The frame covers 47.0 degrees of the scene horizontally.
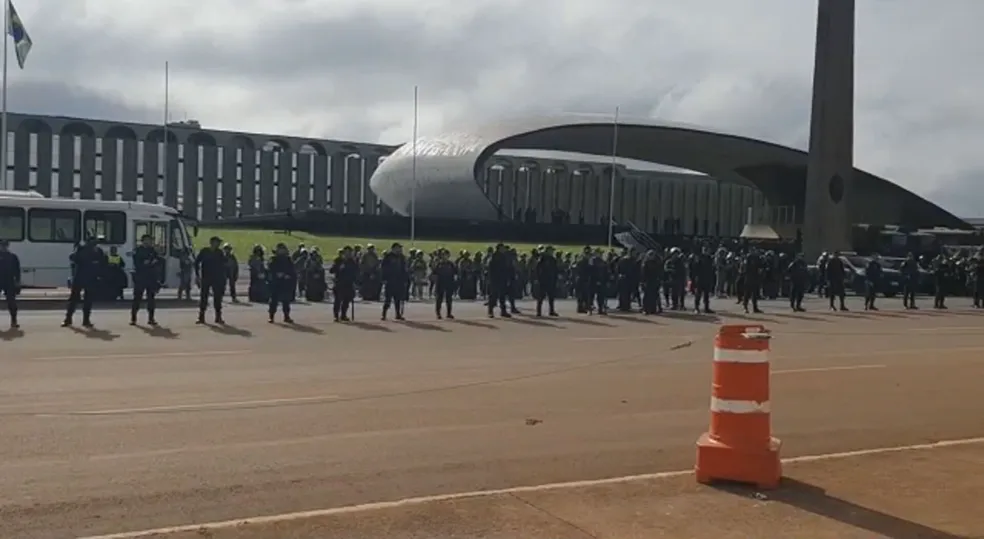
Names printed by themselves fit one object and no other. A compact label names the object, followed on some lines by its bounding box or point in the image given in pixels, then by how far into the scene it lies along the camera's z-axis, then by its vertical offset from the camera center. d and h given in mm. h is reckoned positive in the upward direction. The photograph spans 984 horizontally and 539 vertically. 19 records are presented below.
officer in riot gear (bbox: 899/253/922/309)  31297 -727
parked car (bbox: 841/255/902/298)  38594 -821
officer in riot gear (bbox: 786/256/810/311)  28984 -832
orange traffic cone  7137 -1024
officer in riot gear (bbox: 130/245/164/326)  20094 -848
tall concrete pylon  49344 +5226
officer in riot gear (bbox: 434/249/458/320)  23609 -949
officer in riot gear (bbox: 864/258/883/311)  30344 -770
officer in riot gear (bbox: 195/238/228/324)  20438 -842
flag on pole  38906 +6389
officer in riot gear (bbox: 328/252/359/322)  21797 -1005
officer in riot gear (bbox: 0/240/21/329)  18719 -873
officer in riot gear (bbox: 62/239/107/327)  19125 -865
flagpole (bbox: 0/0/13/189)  38638 +3973
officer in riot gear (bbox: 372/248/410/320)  22609 -845
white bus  28562 -104
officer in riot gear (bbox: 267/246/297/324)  21188 -980
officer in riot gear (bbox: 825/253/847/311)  29516 -678
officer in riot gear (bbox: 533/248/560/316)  24922 -790
